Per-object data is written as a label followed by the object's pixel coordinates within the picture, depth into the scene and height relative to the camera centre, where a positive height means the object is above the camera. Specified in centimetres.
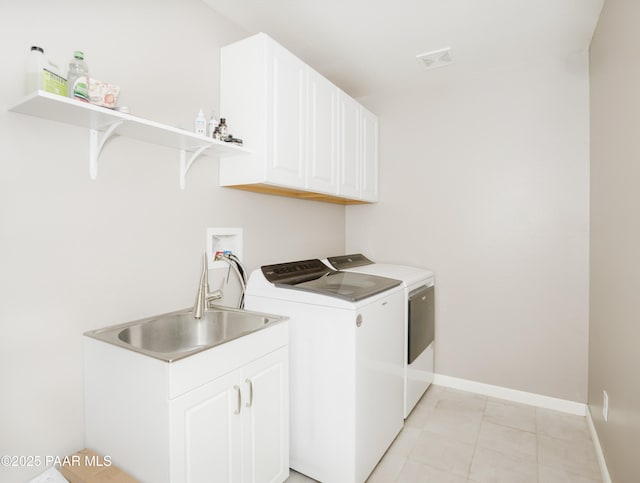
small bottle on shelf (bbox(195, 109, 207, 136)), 171 +56
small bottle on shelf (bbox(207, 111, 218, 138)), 183 +59
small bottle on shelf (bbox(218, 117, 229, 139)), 183 +57
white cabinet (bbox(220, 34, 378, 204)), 185 +69
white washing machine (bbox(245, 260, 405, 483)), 170 -66
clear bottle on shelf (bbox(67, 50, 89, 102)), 123 +56
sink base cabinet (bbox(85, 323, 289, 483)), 116 -64
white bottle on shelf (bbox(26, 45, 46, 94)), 116 +57
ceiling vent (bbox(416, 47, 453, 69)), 242 +128
